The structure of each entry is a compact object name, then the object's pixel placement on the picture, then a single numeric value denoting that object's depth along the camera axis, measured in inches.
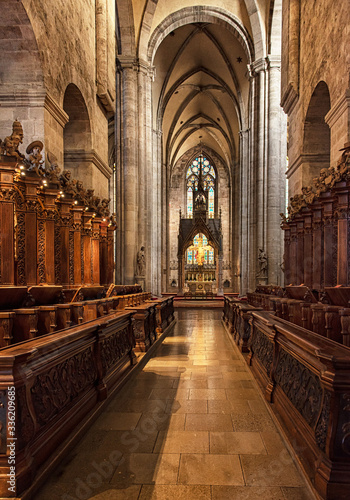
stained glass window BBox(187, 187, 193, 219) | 1496.1
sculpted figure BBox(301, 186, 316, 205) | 323.4
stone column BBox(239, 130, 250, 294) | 896.9
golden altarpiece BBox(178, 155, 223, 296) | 1168.8
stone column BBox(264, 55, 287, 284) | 608.7
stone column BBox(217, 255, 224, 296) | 1110.0
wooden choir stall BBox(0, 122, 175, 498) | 88.6
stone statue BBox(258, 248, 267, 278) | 610.5
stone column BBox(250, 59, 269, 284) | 644.1
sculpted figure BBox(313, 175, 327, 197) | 288.2
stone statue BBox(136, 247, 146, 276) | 650.2
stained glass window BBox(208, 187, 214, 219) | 1473.9
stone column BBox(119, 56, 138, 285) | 642.8
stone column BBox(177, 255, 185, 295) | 1117.1
